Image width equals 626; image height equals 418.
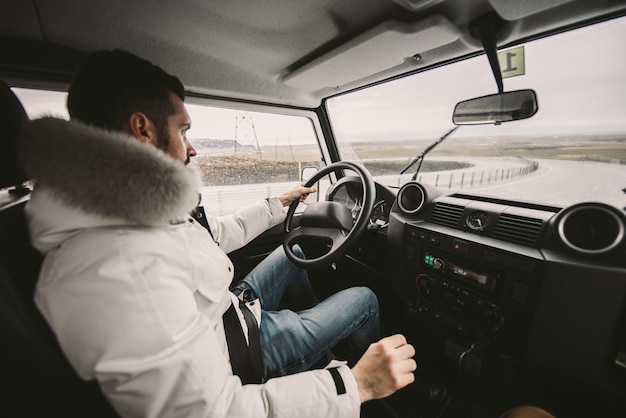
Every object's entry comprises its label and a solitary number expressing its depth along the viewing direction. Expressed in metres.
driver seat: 0.53
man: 0.60
